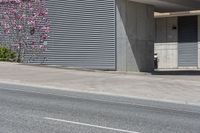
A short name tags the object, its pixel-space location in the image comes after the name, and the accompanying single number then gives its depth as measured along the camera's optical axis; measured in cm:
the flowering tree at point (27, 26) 2995
